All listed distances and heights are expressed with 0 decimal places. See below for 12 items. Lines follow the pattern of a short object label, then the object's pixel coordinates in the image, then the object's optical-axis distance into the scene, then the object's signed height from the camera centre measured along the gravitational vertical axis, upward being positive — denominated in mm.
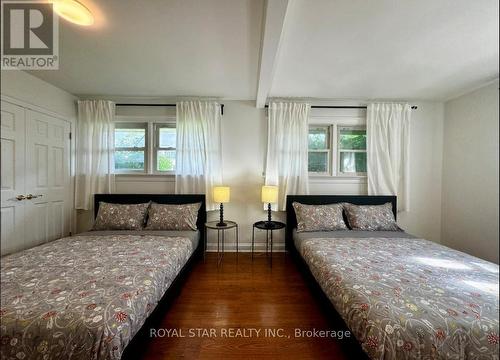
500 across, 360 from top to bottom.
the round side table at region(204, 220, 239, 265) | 2673 -858
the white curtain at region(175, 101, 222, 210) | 3029 +413
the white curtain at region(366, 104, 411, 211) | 3090 +461
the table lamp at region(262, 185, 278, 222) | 2789 -239
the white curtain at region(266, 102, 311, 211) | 3078 +419
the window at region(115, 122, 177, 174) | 3125 +407
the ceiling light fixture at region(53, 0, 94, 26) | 1288 +1073
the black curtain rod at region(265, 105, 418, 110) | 3158 +1071
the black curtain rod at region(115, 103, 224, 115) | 3068 +1033
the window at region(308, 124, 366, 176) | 3230 +423
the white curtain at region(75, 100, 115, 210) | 2943 +305
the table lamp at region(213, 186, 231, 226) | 2795 -252
